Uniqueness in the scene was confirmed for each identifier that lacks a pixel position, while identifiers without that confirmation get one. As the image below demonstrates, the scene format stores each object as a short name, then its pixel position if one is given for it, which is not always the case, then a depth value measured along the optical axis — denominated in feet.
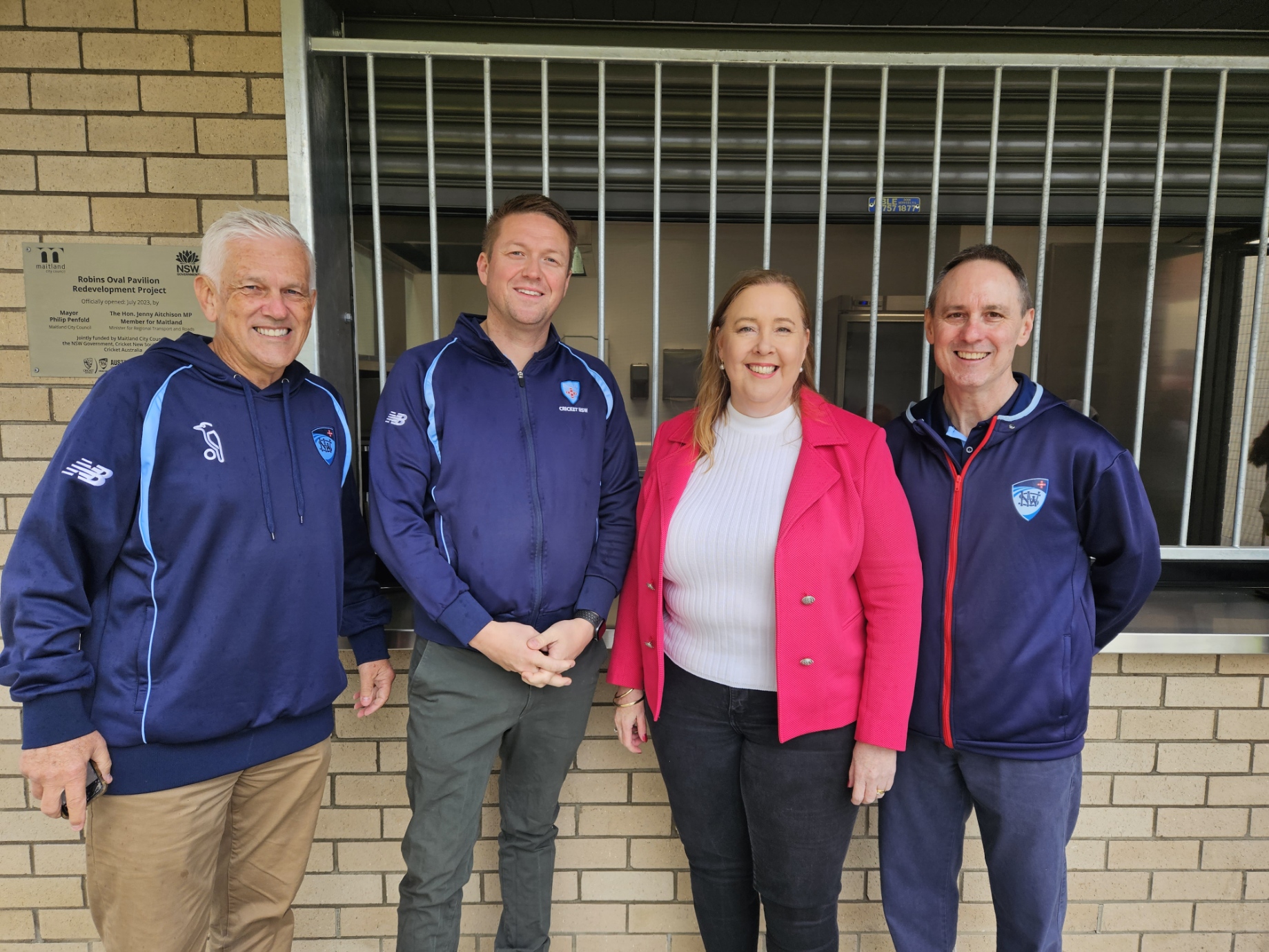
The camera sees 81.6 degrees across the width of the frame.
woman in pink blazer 5.08
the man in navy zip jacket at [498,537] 5.41
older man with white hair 4.47
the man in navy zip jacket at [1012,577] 5.13
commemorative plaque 6.86
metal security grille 6.55
